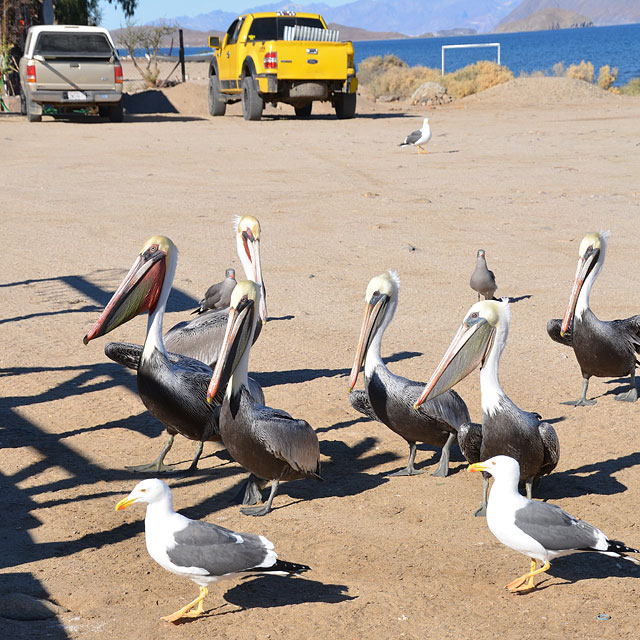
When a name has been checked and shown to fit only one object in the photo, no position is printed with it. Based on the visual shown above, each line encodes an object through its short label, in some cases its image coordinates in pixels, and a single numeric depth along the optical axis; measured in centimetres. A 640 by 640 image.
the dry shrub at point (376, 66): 4247
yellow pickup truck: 2252
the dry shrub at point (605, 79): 3628
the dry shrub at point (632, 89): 3291
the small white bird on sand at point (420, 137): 1789
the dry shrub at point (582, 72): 3731
